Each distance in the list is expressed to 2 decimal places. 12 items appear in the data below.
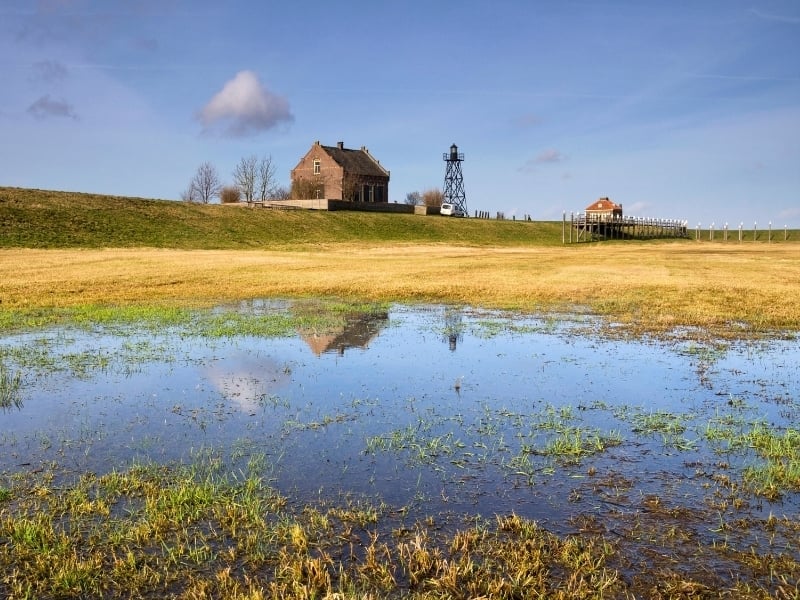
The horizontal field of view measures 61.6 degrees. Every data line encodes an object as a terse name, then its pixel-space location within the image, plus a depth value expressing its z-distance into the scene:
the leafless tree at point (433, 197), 123.94
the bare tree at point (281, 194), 111.50
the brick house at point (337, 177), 94.69
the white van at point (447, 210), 101.75
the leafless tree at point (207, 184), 108.94
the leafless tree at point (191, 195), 112.59
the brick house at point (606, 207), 115.75
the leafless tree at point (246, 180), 101.31
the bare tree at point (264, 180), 102.38
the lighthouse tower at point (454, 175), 113.62
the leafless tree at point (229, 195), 97.62
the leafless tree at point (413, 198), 154.20
